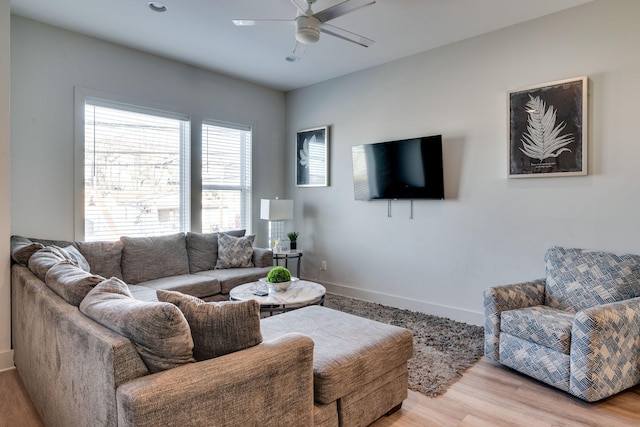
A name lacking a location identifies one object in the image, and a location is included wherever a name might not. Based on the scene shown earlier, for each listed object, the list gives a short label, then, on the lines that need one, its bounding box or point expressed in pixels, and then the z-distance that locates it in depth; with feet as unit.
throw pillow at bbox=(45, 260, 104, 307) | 5.81
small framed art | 16.69
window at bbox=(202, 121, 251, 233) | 15.65
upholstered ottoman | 5.90
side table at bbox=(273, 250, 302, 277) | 15.60
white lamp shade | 15.78
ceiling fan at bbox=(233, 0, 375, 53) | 8.56
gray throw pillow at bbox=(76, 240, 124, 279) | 11.44
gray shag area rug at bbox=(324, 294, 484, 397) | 8.63
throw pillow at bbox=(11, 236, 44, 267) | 8.68
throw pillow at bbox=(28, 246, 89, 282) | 7.44
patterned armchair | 7.45
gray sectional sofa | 4.27
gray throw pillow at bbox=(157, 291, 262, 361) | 4.98
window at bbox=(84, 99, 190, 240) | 12.52
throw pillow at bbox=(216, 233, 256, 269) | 14.12
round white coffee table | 9.20
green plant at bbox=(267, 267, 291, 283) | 9.87
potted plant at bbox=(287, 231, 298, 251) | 16.42
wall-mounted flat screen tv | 12.99
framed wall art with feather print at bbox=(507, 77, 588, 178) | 10.14
